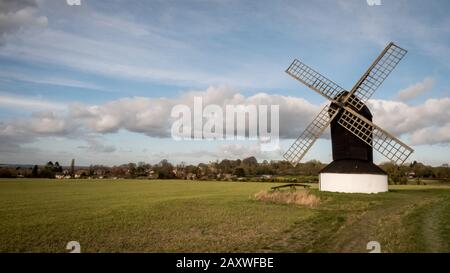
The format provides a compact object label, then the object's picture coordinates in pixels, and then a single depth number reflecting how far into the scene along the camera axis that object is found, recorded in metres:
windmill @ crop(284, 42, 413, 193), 33.03
